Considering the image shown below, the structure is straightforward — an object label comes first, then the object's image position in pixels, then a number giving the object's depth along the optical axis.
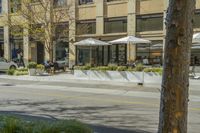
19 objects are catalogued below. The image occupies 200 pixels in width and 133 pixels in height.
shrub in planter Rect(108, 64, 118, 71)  21.18
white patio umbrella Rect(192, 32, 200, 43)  20.73
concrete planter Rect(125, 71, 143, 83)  19.83
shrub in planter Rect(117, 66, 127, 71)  20.76
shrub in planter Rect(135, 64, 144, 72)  20.23
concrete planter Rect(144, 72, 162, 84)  19.24
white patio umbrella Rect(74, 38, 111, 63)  26.11
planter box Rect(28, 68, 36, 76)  25.48
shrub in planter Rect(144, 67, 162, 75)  19.50
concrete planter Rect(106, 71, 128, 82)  20.50
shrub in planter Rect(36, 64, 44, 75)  26.28
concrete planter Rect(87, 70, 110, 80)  21.26
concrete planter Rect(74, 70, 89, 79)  22.12
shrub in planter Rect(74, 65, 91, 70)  22.36
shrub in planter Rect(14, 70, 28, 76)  26.30
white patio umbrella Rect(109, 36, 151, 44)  24.48
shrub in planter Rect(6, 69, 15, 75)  27.14
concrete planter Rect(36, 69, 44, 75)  26.20
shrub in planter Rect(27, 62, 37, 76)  25.48
